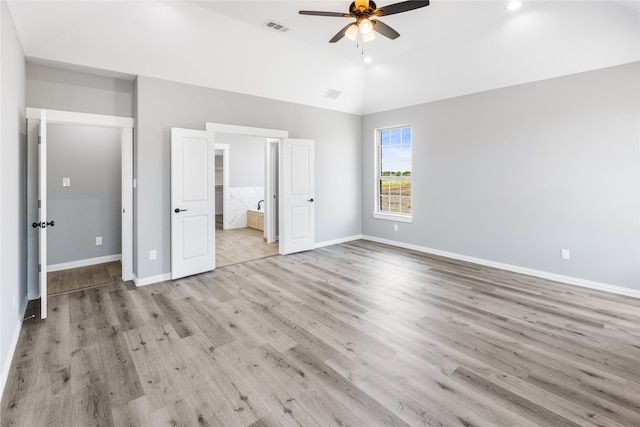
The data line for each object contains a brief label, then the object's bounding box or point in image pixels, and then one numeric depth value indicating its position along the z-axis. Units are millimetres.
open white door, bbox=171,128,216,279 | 4234
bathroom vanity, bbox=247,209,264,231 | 8242
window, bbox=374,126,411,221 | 6082
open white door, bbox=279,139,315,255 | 5523
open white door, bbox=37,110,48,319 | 2945
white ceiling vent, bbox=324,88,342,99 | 5686
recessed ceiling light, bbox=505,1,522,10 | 3395
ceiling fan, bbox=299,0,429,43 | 2787
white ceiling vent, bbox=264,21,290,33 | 3900
